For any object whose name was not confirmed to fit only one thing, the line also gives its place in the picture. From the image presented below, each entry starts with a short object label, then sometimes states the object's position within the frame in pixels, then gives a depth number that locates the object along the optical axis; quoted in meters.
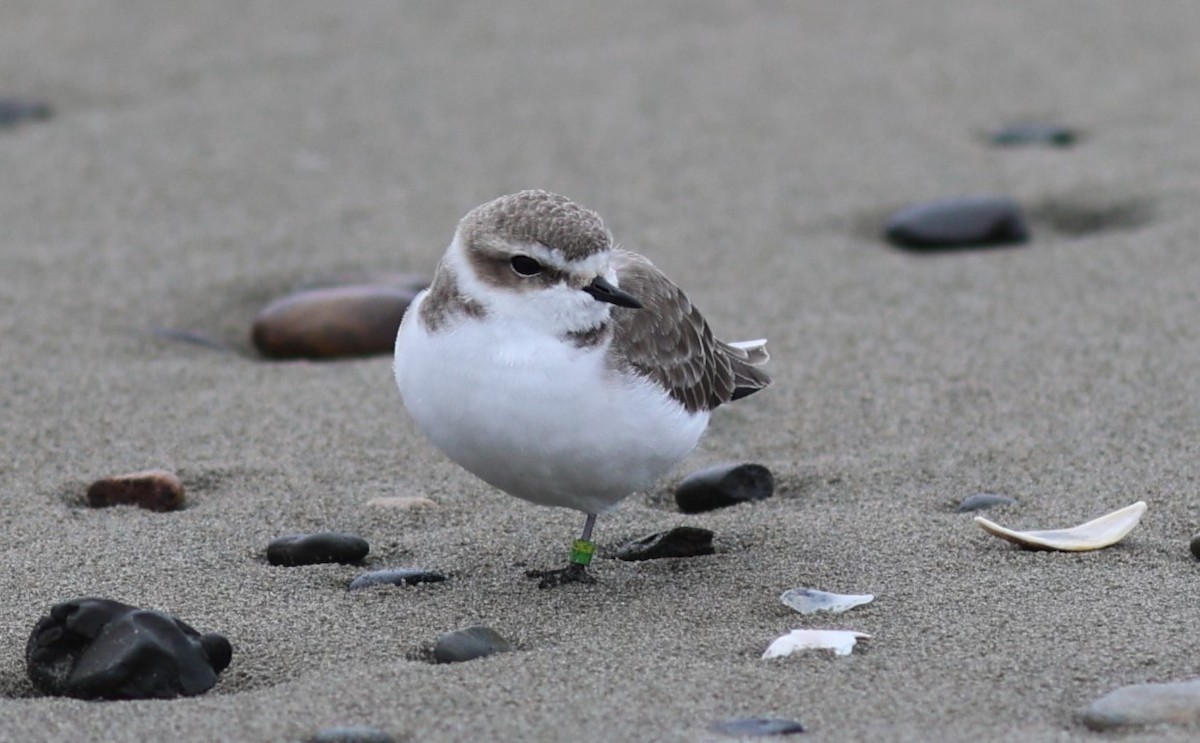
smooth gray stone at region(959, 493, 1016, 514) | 9.56
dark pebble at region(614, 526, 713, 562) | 9.16
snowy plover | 8.03
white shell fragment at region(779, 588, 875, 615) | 8.16
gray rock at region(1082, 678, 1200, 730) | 6.61
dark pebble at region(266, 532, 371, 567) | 8.89
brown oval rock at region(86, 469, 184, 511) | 9.70
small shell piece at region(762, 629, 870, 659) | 7.55
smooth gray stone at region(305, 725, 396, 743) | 6.56
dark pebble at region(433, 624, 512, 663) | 7.55
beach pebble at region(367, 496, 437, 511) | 9.77
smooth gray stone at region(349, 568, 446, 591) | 8.55
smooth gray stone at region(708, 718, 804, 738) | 6.68
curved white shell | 8.80
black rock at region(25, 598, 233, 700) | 7.14
